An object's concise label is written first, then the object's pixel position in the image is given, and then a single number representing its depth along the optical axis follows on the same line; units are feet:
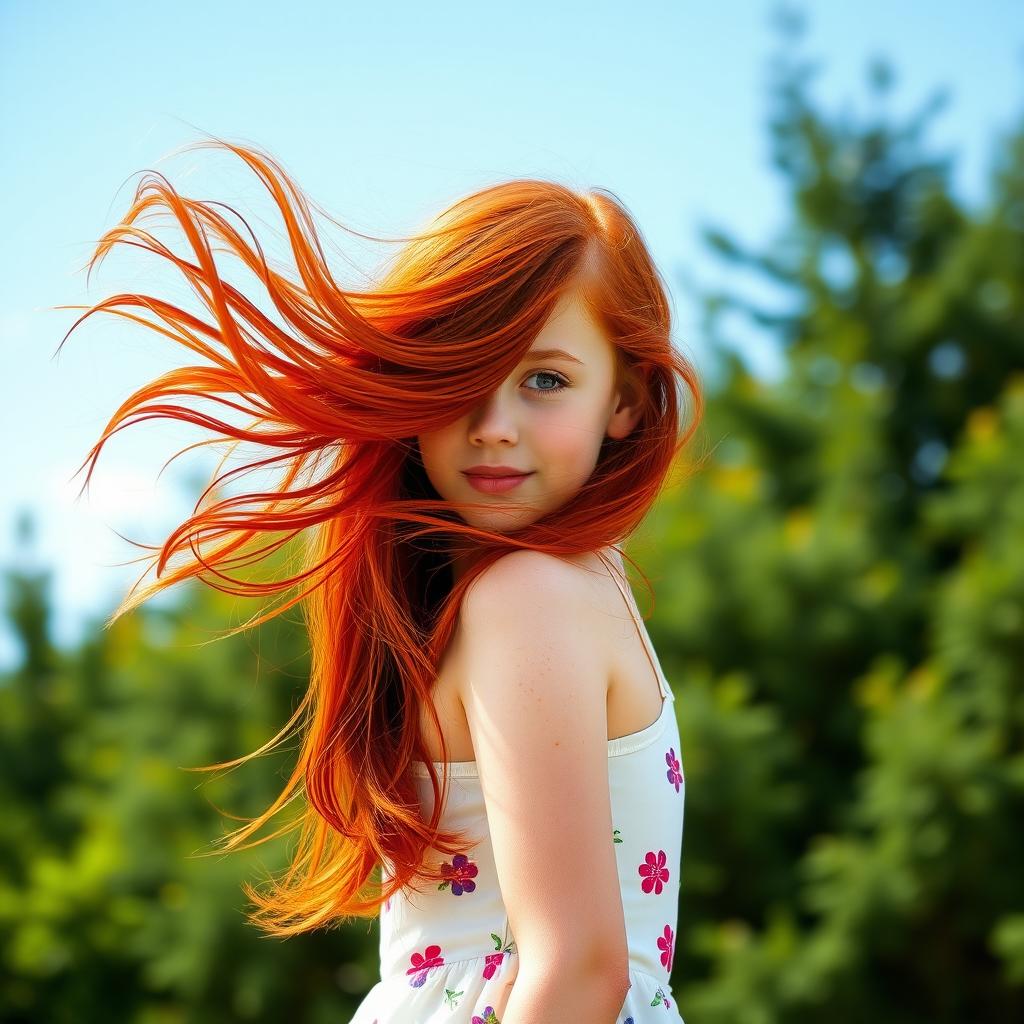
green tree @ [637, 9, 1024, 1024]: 15.81
